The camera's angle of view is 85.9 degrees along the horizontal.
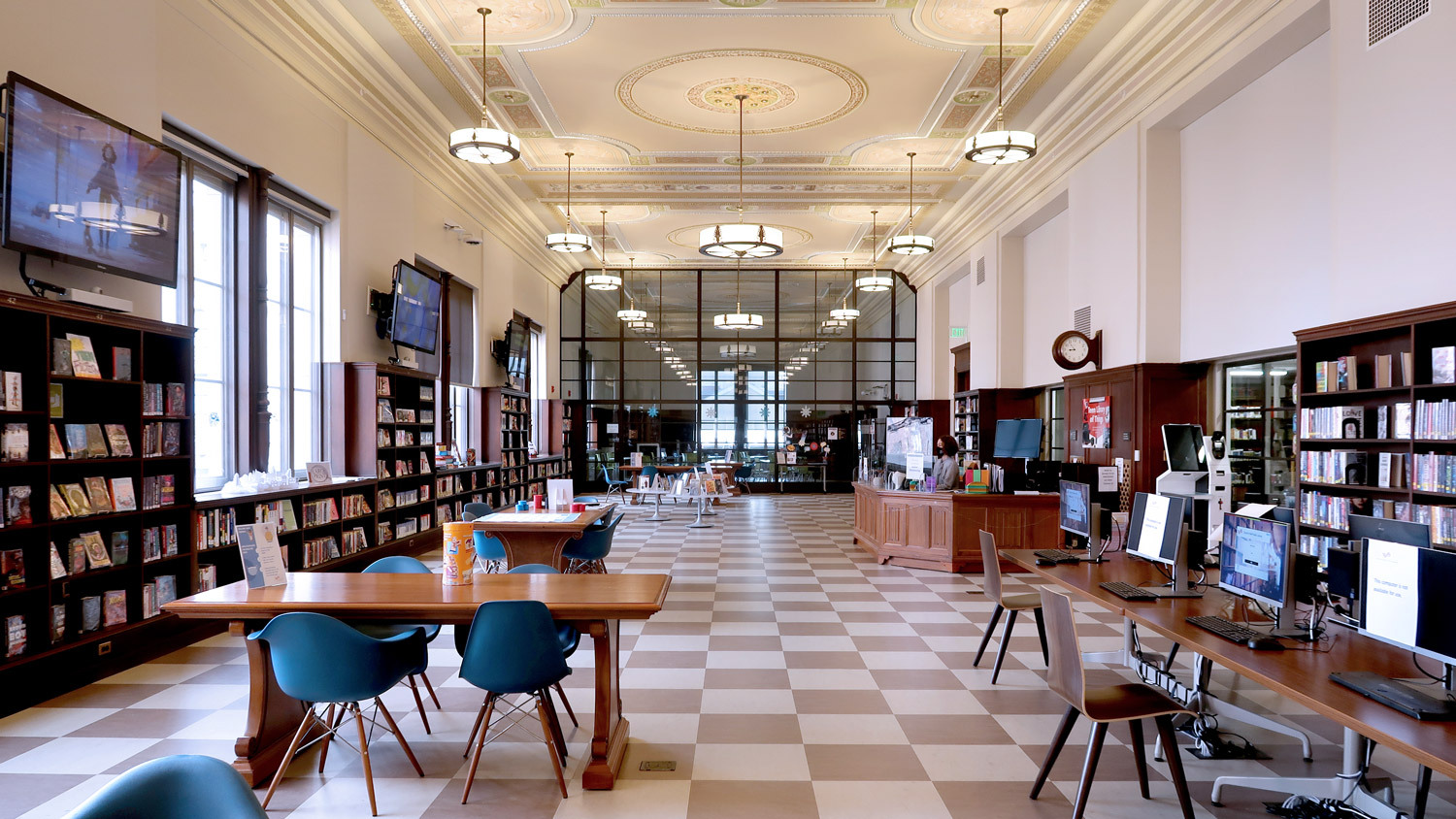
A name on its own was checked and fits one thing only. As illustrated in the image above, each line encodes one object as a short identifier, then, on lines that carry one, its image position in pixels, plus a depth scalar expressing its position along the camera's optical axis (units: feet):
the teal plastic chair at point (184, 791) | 5.13
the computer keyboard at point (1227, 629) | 10.41
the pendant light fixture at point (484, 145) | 23.63
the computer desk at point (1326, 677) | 7.22
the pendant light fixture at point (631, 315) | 53.83
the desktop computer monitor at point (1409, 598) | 8.30
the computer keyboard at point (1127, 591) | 13.10
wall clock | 29.78
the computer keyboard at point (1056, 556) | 16.75
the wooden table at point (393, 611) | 11.10
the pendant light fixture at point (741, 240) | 31.78
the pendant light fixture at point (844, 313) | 54.54
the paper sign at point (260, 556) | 12.14
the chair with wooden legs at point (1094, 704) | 10.01
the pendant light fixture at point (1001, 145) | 24.07
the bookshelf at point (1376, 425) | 15.29
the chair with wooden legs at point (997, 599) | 16.50
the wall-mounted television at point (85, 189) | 13.96
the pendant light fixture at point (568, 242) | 38.24
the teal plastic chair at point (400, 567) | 14.21
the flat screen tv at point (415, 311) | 29.22
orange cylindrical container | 12.50
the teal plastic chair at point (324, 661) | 10.33
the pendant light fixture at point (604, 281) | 48.78
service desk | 28.81
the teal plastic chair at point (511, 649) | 10.82
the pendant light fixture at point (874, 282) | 49.80
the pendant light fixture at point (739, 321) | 53.11
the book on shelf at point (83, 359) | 15.34
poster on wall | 29.27
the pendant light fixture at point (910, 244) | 39.22
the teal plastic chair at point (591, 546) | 22.67
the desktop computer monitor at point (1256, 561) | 11.00
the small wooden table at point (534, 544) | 21.11
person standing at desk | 29.94
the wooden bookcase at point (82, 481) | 14.28
